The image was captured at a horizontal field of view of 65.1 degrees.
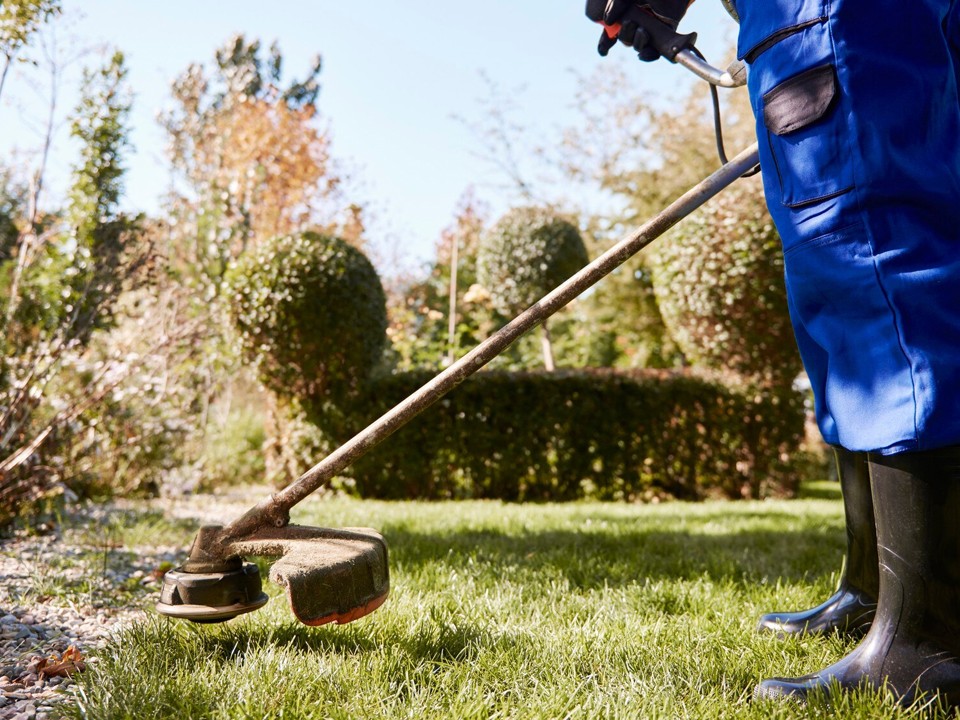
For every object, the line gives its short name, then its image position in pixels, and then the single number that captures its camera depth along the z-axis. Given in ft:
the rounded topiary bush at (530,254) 29.60
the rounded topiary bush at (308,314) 18.57
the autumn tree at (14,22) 10.43
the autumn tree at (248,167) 32.81
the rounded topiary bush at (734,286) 20.77
